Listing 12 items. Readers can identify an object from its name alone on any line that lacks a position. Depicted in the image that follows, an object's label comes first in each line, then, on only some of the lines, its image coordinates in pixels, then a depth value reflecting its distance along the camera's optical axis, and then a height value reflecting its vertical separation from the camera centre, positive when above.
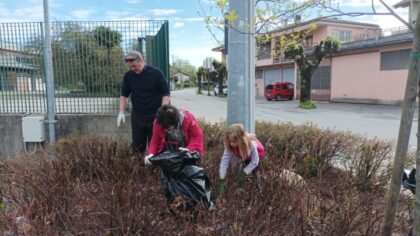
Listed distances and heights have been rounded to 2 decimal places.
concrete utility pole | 4.39 +0.17
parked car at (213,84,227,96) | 41.56 -0.58
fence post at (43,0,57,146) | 6.26 +0.05
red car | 30.03 -0.52
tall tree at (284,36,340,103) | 21.38 +1.63
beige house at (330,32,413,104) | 21.30 +0.99
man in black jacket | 4.72 -0.14
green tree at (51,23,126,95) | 6.54 +0.48
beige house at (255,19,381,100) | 28.00 +1.76
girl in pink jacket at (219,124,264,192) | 3.49 -0.69
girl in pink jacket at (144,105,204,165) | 3.38 -0.51
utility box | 6.31 -0.79
